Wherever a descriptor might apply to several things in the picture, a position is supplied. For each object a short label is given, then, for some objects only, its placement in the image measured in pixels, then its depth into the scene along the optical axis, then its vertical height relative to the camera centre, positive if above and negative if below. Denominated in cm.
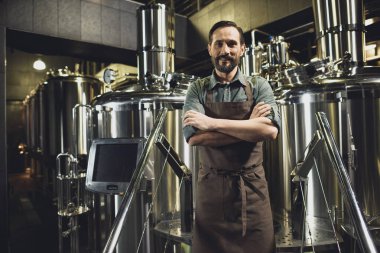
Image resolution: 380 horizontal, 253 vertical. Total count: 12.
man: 189 -10
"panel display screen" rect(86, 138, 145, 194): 274 -22
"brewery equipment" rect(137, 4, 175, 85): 442 +141
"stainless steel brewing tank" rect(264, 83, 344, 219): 282 -10
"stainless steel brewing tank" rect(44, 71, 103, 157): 654 +75
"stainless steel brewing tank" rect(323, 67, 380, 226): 269 -11
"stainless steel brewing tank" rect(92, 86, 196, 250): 343 +11
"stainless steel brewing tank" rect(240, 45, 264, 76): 458 +109
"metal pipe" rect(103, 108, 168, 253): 157 -35
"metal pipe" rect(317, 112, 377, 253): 134 -31
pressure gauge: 419 +83
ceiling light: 1155 +279
